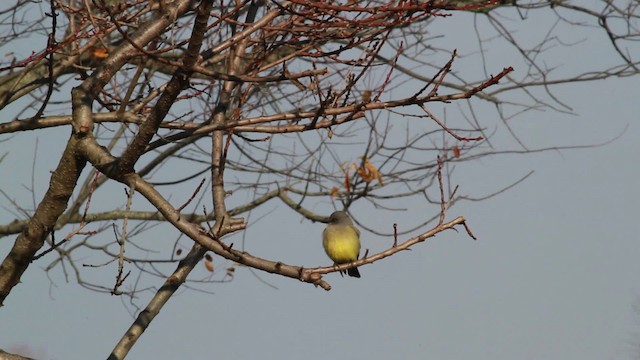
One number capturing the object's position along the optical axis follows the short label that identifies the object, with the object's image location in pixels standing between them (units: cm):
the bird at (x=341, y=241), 1399
